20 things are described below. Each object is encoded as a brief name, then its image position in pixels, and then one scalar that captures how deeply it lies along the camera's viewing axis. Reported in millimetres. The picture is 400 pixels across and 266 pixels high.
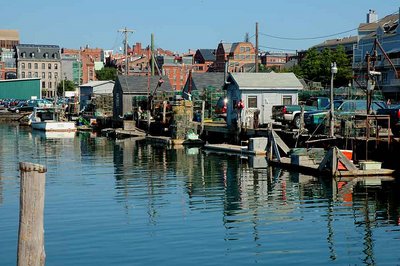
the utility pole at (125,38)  99062
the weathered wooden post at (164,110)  68750
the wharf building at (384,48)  92375
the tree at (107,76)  198125
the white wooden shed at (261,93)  55147
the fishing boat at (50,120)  82250
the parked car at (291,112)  48878
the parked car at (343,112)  43219
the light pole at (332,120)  38906
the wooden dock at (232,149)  46228
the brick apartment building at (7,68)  197375
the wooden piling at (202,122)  59406
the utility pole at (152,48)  84762
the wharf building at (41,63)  194500
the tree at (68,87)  177350
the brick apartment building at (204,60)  190912
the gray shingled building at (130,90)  84688
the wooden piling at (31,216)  9992
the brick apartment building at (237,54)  178412
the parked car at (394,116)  39750
